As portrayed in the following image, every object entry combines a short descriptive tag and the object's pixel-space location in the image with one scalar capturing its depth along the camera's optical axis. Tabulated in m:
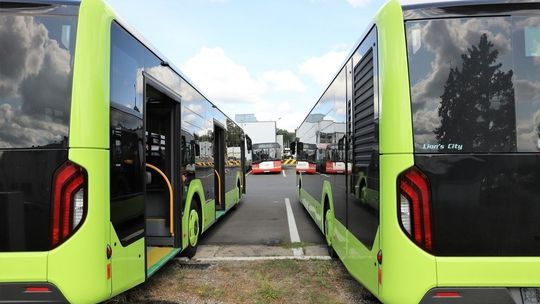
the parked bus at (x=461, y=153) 3.32
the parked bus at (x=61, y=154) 3.49
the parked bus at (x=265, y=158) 31.81
